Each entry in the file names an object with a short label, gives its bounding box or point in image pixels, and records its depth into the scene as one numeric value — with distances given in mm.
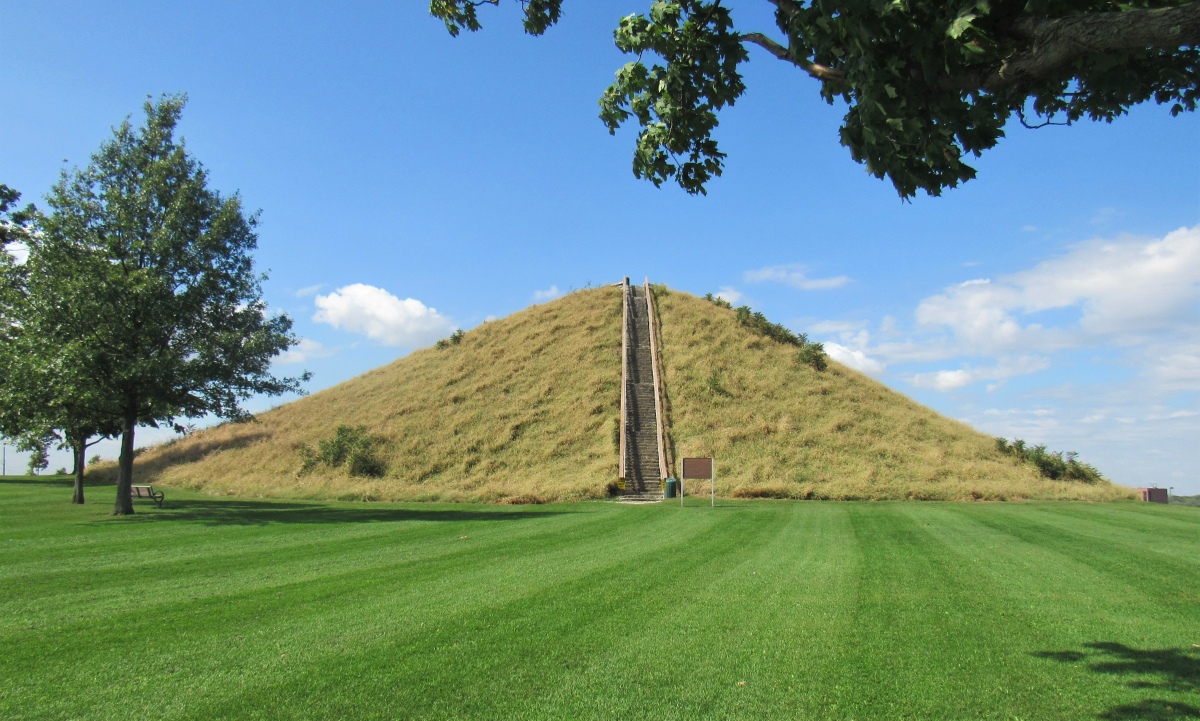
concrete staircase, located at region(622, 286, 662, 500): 33812
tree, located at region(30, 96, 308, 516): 21844
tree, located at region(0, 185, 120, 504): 21016
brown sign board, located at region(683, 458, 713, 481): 25781
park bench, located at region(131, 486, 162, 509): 25641
